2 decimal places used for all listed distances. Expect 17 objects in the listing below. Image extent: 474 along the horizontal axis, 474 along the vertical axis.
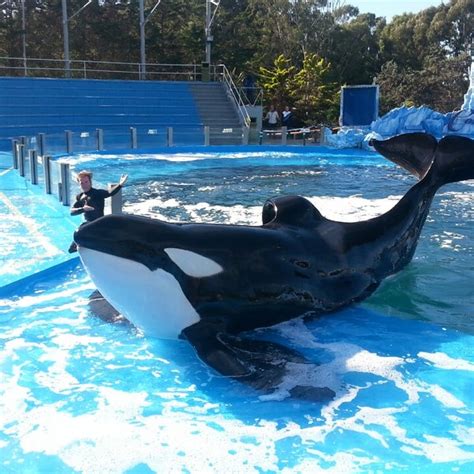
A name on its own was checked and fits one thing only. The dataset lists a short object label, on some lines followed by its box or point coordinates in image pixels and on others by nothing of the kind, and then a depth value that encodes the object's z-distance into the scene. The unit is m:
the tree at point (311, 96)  30.80
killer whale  4.34
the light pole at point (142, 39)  30.38
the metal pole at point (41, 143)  16.53
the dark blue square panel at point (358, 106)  25.41
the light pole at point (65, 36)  28.43
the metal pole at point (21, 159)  12.97
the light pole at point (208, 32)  29.86
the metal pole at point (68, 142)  18.28
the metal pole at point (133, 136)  20.45
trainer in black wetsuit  7.22
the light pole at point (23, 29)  33.62
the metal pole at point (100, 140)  19.70
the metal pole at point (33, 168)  11.84
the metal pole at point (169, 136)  21.14
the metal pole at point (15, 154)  13.96
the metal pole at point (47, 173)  10.98
